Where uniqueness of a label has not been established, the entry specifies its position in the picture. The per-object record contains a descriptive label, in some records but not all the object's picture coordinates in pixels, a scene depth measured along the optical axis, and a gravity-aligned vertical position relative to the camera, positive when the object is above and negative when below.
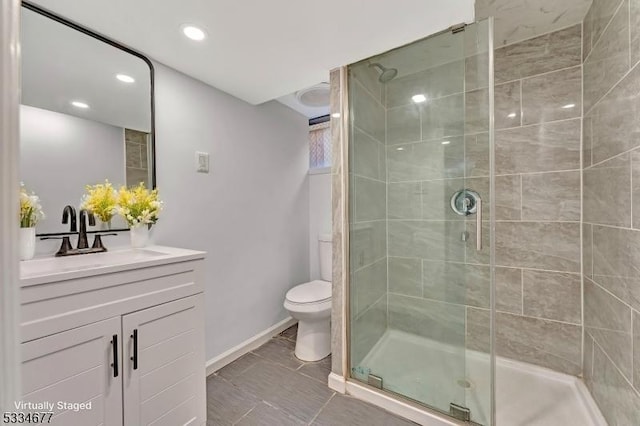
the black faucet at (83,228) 1.27 -0.08
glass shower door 1.45 -0.06
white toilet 1.86 -0.79
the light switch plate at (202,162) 1.75 +0.35
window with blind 2.75 +0.72
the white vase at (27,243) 1.06 -0.13
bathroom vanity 0.84 -0.48
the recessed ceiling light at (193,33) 1.27 +0.91
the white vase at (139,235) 1.39 -0.13
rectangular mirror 1.15 +0.50
